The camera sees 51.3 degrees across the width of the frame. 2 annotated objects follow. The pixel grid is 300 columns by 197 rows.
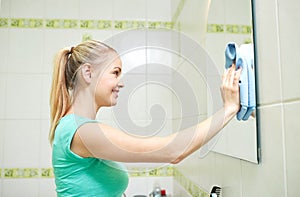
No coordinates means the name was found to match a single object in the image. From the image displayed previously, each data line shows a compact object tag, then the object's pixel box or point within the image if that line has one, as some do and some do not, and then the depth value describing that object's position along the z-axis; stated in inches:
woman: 27.3
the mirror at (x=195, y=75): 30.4
